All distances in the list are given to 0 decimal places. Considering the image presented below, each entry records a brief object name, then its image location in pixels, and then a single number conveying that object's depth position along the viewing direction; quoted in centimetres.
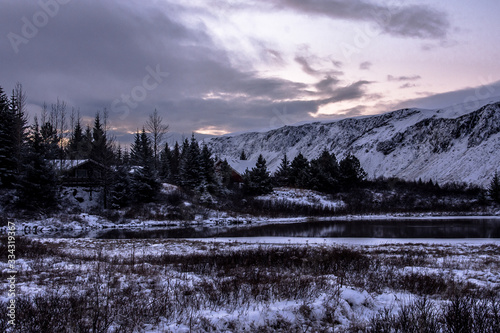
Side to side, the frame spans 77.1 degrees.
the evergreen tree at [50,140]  3619
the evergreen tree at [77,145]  5954
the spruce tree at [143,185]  3984
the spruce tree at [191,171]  4786
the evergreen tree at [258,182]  5222
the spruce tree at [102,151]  4194
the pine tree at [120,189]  3894
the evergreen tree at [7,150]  3575
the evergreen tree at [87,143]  5940
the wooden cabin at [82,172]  4172
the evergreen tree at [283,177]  6650
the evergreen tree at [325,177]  5759
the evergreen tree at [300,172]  5941
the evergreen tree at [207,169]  4872
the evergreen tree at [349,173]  5956
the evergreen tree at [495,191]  4953
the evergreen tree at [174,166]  5342
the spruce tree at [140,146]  6570
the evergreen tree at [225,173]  5359
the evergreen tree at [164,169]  5689
